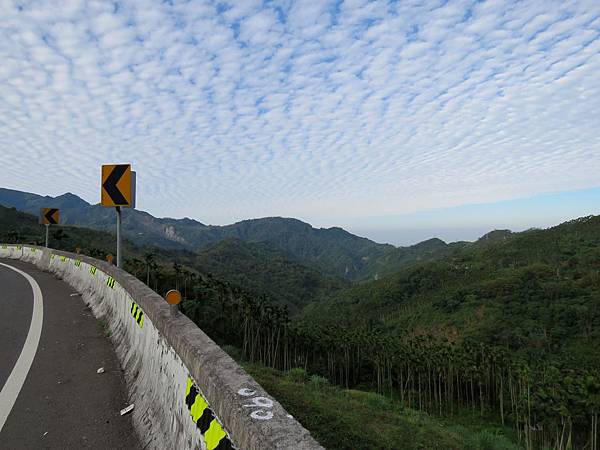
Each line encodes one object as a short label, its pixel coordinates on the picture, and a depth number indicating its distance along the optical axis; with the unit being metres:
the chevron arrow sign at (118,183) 7.93
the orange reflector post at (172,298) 4.38
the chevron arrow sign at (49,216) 17.39
